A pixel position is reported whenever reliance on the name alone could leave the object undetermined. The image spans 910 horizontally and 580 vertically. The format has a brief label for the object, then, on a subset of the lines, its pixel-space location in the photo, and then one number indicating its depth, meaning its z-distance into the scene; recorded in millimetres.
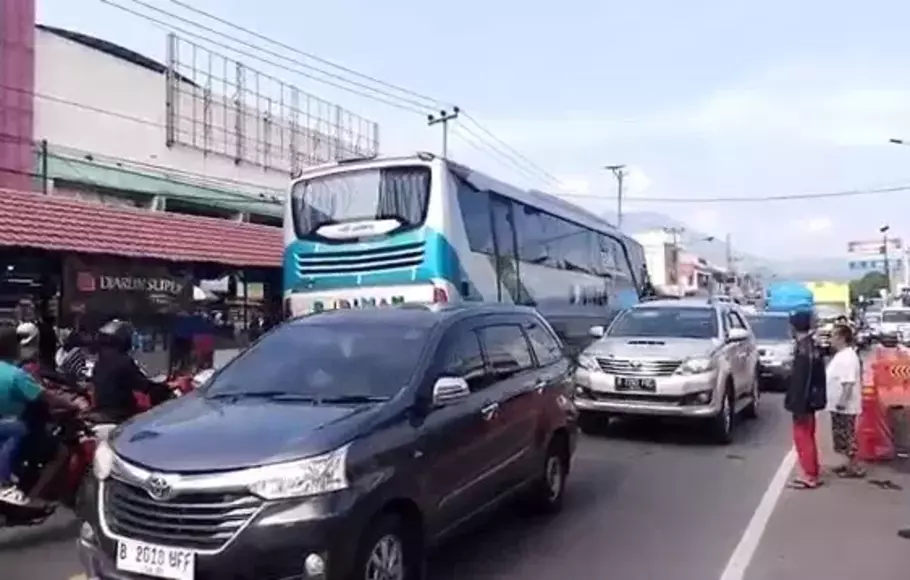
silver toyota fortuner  11336
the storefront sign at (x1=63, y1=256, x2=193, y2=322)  15109
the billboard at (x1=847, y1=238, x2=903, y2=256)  101500
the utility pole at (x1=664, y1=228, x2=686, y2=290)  60719
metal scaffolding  32656
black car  4547
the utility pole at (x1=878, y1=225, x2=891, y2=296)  89375
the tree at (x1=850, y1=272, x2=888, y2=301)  109288
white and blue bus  13023
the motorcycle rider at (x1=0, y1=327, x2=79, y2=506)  6469
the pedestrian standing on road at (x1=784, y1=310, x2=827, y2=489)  9047
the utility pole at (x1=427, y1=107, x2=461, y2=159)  40625
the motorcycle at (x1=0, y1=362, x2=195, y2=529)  6602
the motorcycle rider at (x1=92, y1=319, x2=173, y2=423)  7617
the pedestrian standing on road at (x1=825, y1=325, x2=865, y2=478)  9453
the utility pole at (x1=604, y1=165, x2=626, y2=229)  66375
